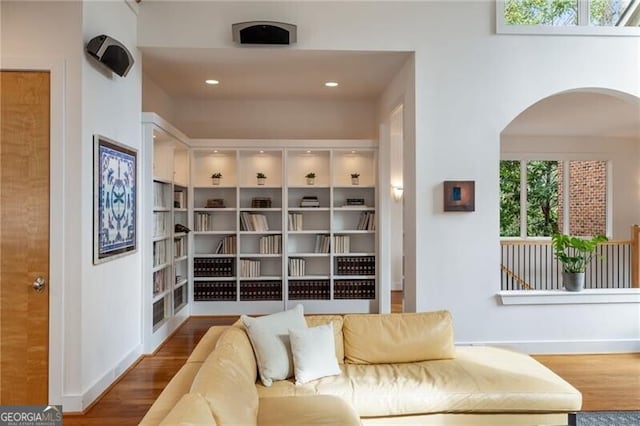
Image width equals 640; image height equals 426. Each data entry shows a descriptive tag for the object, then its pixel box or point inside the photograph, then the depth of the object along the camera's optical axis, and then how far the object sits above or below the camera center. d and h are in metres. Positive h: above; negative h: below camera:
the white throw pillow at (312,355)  2.41 -0.85
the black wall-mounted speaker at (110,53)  2.98 +1.23
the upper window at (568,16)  4.01 +2.01
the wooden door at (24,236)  2.82 -0.15
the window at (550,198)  7.59 +0.30
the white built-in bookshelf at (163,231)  4.03 -0.18
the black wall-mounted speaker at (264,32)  3.76 +1.71
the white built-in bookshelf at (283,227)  5.54 -0.18
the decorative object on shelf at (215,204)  5.57 +0.15
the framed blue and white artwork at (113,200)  3.07 +0.13
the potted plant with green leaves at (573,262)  4.06 -0.49
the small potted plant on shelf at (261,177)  5.65 +0.52
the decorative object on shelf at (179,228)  5.04 -0.17
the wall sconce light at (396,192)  7.42 +0.41
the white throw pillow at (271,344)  2.43 -0.79
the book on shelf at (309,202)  5.66 +0.17
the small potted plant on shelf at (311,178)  5.70 +0.52
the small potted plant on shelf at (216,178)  5.64 +0.51
